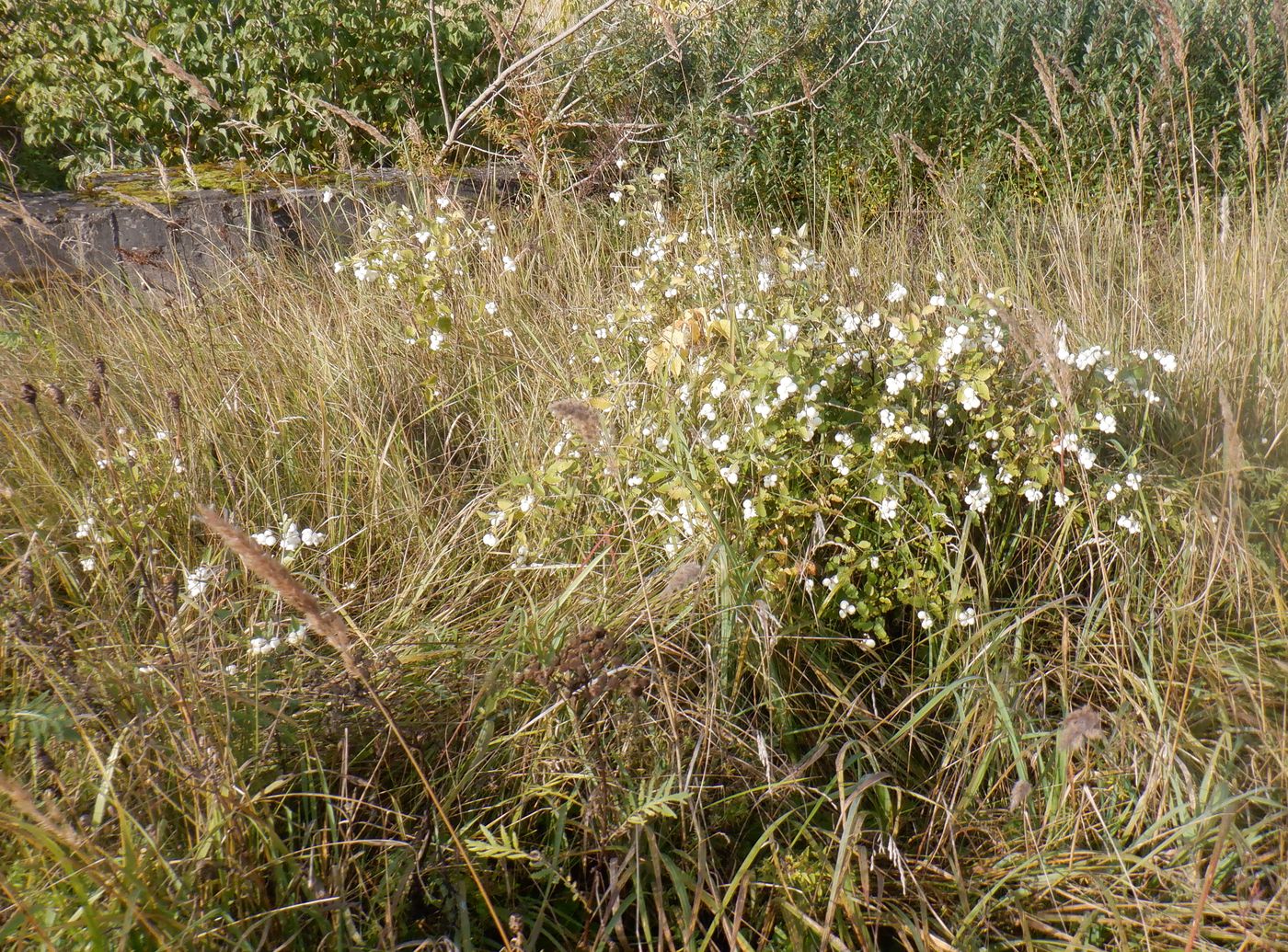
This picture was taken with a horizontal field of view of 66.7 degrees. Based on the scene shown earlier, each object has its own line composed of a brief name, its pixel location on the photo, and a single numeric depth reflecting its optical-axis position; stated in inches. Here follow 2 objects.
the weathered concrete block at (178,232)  143.8
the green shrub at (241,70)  175.0
